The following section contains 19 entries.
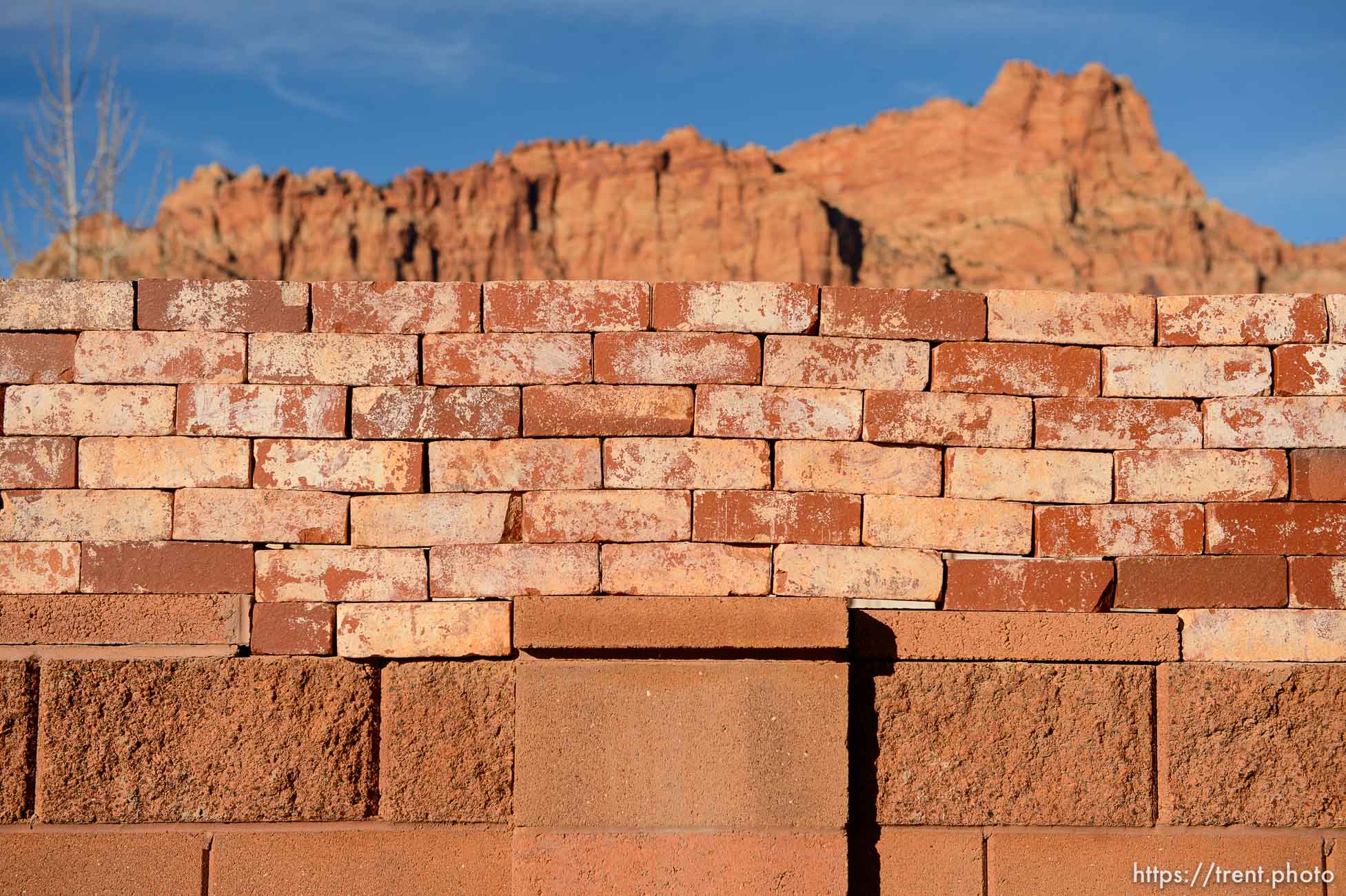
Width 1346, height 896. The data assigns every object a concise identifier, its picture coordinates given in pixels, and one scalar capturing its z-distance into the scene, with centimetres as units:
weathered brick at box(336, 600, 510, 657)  382
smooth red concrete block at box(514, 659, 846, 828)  365
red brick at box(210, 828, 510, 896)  383
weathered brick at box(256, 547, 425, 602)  383
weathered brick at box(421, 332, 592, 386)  390
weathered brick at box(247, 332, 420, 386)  391
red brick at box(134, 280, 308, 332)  394
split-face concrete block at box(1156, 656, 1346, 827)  390
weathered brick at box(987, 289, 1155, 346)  398
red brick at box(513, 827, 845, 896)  364
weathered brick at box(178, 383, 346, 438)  388
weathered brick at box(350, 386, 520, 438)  387
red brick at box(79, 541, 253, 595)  386
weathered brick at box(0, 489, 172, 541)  387
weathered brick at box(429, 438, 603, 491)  385
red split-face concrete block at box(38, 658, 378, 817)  382
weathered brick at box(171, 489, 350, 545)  386
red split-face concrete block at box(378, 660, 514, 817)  384
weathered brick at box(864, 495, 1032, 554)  388
